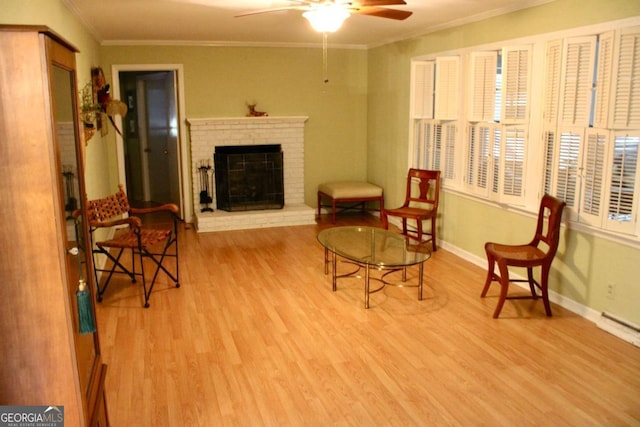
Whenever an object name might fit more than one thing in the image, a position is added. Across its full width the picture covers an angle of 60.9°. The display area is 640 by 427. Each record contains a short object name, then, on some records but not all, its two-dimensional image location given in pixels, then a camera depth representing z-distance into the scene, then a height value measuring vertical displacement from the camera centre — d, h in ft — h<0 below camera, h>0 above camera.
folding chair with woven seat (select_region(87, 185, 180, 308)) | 14.20 -3.01
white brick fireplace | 22.85 -1.25
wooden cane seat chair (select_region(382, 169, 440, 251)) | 18.90 -2.89
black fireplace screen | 23.57 -2.27
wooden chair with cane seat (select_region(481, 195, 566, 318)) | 13.07 -3.17
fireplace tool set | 23.58 -2.68
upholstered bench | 23.36 -2.93
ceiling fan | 11.77 +2.57
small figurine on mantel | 23.78 +0.55
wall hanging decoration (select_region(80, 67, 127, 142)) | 14.84 +0.61
